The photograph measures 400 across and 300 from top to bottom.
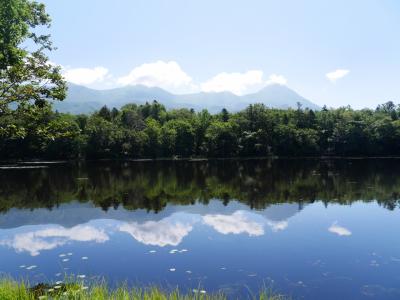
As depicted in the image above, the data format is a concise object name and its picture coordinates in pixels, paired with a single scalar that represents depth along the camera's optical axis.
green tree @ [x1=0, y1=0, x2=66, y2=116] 11.89
